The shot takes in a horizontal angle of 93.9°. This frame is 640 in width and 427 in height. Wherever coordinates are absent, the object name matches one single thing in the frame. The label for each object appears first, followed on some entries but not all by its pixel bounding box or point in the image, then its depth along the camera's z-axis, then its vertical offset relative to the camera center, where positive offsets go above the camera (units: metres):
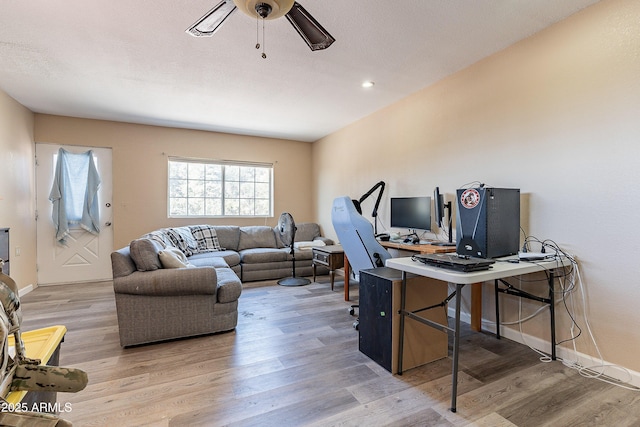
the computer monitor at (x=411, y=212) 3.27 -0.05
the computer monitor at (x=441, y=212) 3.08 -0.03
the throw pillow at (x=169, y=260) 2.65 -0.47
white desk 1.64 -0.39
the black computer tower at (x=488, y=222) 2.17 -0.10
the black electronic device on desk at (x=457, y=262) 1.71 -0.32
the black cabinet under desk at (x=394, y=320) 2.04 -0.80
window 5.18 +0.35
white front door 4.35 -0.51
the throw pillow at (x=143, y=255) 2.55 -0.42
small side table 3.98 -0.67
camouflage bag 0.67 -0.41
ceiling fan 1.46 +1.03
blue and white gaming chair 2.45 -0.24
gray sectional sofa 2.42 -0.76
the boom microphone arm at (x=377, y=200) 4.02 +0.11
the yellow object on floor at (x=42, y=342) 0.94 -0.47
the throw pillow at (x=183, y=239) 4.18 -0.47
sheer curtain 4.37 +0.20
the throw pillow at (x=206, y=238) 4.73 -0.49
